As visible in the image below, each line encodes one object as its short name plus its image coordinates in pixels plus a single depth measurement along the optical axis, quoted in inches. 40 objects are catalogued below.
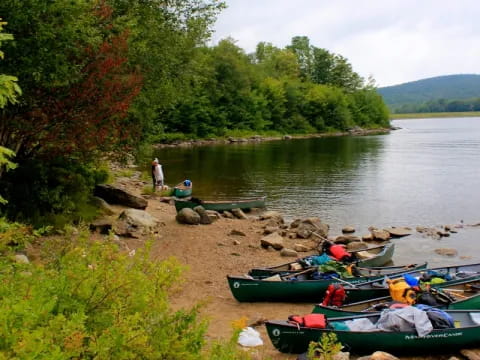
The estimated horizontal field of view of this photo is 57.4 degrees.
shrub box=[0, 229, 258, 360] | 145.7
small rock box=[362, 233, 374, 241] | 780.0
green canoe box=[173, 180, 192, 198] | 945.4
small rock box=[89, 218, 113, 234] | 617.6
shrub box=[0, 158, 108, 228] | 525.3
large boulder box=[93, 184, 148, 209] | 772.6
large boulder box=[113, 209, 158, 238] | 633.0
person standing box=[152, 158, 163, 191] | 994.6
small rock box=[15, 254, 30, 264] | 372.2
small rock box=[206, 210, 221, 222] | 816.9
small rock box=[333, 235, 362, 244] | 745.6
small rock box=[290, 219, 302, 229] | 808.6
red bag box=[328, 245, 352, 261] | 598.6
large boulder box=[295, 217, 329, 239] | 760.3
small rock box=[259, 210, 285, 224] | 869.6
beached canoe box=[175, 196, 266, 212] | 825.5
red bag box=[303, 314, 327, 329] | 368.2
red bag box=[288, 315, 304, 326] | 370.9
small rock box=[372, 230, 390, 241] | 772.6
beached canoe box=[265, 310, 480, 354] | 366.3
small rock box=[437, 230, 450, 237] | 805.1
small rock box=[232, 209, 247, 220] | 885.9
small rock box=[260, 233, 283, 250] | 690.8
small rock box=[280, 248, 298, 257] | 661.3
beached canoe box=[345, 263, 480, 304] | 468.8
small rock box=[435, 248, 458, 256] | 707.4
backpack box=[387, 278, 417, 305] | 437.1
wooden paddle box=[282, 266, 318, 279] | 510.3
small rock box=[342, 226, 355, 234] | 823.1
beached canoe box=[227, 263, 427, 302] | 476.1
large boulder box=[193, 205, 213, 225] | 784.9
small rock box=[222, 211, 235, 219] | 879.2
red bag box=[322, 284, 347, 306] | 438.6
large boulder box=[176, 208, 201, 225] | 762.2
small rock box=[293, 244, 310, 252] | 698.8
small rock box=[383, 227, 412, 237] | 797.2
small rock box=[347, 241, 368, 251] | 705.0
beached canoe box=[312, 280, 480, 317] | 412.8
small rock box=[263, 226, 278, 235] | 767.7
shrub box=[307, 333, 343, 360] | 179.8
